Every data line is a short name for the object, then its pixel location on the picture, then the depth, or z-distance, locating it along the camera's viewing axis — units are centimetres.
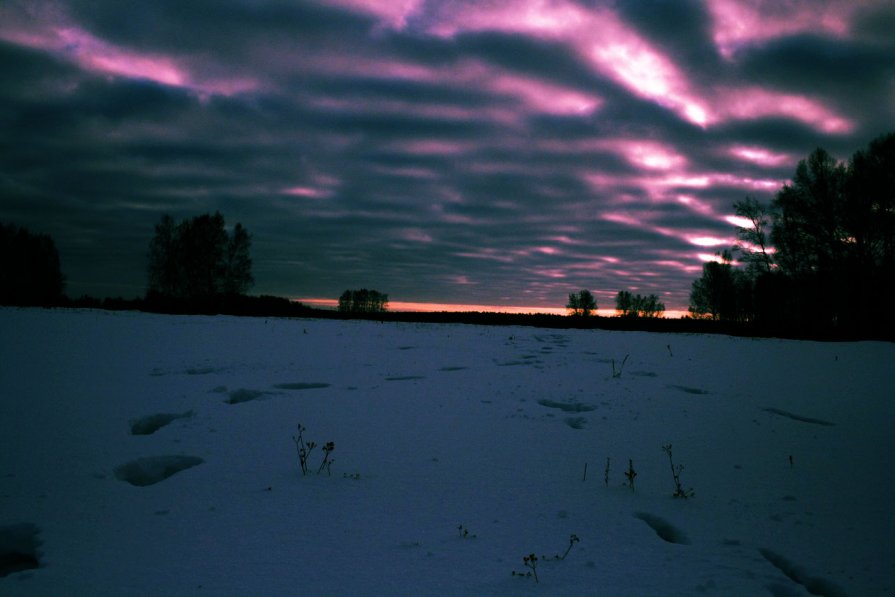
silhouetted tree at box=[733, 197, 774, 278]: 2575
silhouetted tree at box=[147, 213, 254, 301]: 4188
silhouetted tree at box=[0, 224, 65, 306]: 4600
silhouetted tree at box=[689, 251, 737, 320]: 5406
